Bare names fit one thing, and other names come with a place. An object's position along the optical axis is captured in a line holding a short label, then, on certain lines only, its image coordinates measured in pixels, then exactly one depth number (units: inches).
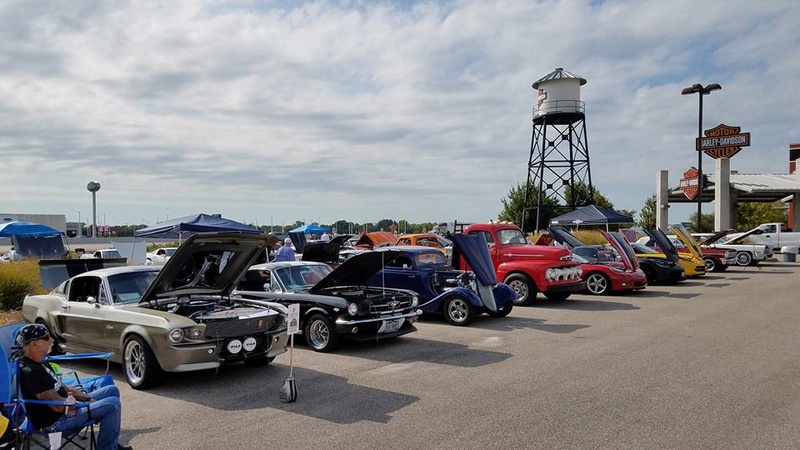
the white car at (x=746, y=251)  1107.3
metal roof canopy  1678.2
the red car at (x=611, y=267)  667.4
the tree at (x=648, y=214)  2362.5
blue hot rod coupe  471.2
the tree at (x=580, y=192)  1779.0
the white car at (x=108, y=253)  872.9
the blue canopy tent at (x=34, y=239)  847.1
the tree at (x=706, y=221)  2406.5
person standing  658.2
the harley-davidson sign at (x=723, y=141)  1551.4
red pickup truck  585.0
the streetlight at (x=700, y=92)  1243.8
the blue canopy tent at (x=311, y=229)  1296.8
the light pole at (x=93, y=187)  1871.3
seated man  178.2
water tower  1539.1
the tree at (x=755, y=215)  2252.7
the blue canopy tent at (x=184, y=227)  651.5
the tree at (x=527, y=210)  1728.6
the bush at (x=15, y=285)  490.0
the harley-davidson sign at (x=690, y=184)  1771.2
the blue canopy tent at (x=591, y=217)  1041.5
